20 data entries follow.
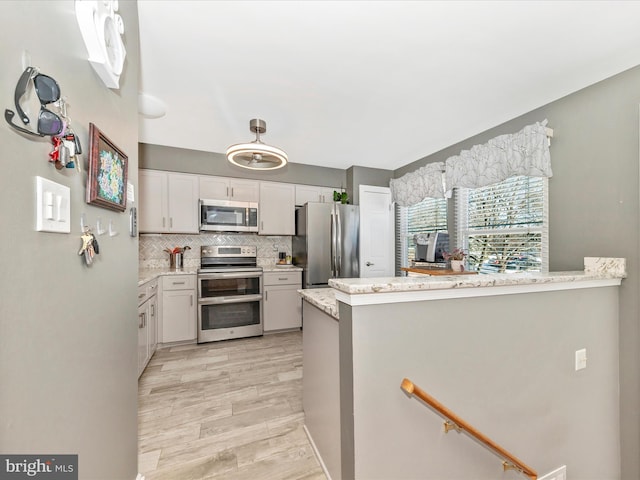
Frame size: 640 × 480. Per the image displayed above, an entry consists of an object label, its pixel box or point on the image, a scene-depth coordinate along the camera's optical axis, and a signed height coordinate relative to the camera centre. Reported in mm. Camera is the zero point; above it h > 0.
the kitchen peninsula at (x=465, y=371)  1152 -693
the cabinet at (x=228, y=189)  3697 +759
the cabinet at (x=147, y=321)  2549 -830
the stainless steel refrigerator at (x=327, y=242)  3855 -17
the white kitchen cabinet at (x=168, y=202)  3395 +527
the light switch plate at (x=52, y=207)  660 +96
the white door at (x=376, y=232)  4156 +135
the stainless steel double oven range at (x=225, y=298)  3445 -757
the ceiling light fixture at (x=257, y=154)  2264 +811
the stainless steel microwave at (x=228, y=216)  3602 +360
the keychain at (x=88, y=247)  871 -16
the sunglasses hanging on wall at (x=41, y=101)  583 +332
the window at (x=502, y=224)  2352 +169
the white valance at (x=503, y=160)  2193 +766
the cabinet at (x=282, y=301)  3775 -873
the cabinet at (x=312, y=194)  4188 +761
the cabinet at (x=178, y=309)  3287 -851
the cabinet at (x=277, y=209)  3955 +495
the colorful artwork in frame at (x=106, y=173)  906 +268
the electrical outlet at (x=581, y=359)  1679 -766
